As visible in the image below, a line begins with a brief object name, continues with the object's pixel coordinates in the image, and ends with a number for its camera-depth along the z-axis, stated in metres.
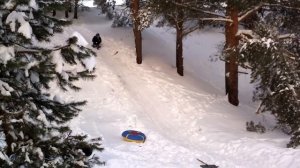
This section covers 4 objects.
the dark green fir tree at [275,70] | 13.46
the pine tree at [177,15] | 17.16
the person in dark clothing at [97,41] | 24.67
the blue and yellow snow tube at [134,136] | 13.31
